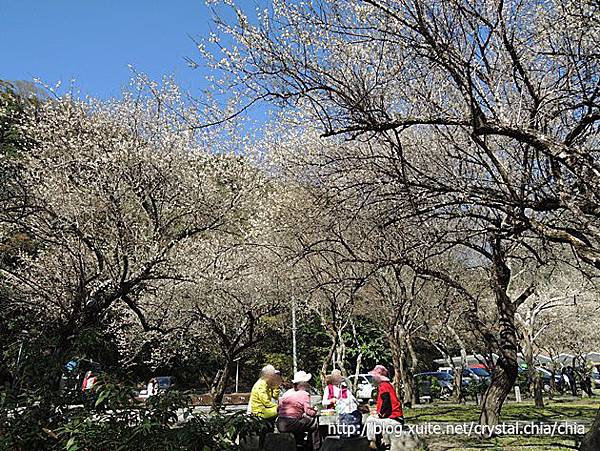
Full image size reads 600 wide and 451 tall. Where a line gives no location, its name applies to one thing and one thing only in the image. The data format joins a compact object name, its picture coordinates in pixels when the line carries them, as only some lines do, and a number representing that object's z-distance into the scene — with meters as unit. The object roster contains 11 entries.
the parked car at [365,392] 19.26
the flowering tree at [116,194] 9.40
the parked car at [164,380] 20.84
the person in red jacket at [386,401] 8.19
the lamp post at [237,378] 28.12
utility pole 17.51
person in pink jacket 7.78
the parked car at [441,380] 24.48
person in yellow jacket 8.24
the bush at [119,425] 4.14
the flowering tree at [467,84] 5.67
